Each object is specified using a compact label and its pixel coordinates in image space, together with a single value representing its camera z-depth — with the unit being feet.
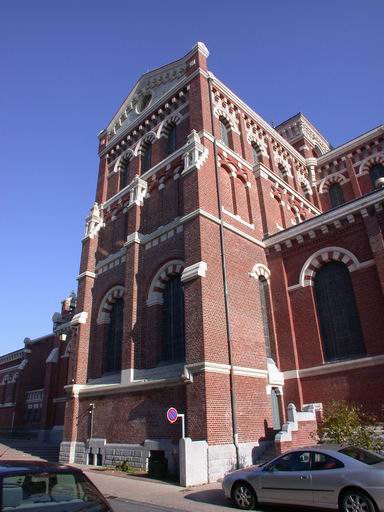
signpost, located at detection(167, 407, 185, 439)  40.19
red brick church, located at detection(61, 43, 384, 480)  46.68
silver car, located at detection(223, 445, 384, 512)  23.25
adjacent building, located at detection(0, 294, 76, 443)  96.22
